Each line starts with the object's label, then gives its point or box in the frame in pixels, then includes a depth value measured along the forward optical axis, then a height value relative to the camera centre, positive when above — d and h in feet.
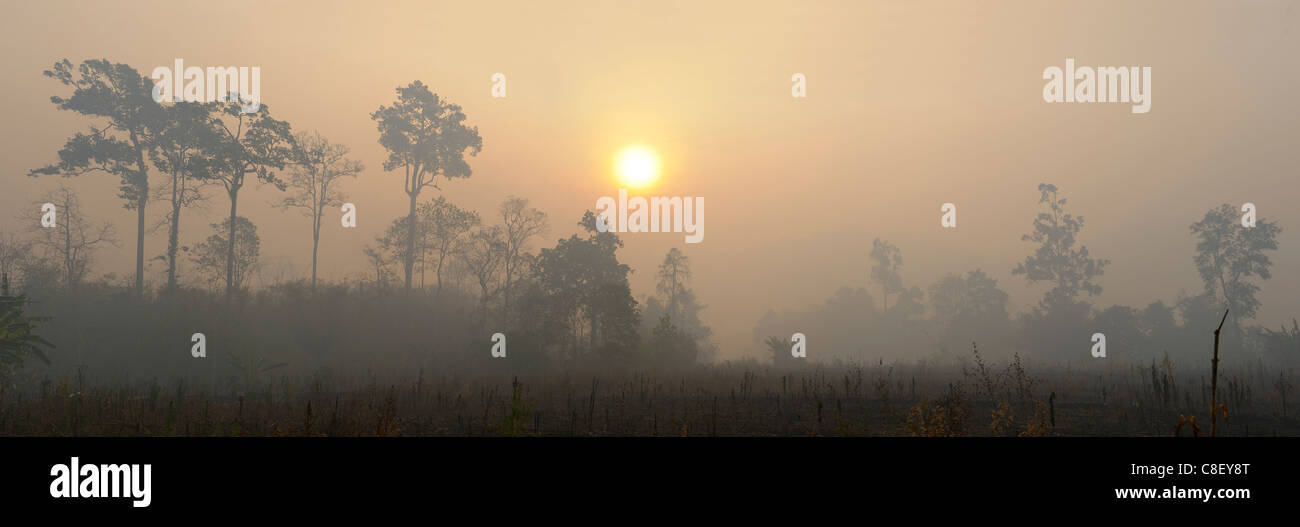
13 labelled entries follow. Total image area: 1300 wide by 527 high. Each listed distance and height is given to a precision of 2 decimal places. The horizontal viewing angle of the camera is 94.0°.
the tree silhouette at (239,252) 135.64 +5.06
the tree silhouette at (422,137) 151.33 +35.10
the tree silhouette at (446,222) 150.30 +13.01
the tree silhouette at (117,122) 111.34 +28.67
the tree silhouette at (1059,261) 213.34 +5.39
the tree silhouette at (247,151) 115.75 +24.16
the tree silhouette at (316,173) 144.66 +24.53
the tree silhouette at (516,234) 149.69 +10.06
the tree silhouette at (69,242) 125.29 +6.47
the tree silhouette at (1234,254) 182.60 +6.96
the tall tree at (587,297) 109.09 -4.25
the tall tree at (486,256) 147.02 +4.49
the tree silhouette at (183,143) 114.93 +24.94
